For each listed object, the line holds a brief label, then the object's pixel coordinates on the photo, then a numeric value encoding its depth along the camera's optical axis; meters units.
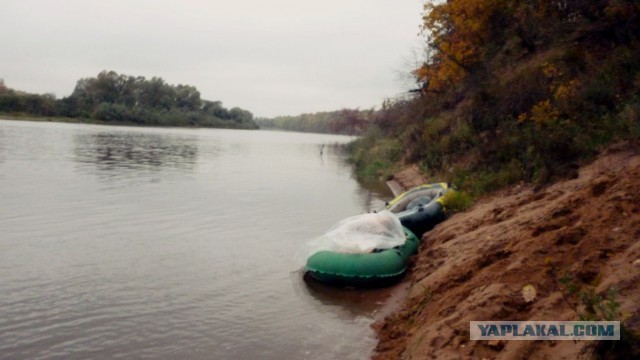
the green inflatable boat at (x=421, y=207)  11.21
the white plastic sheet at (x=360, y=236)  8.91
